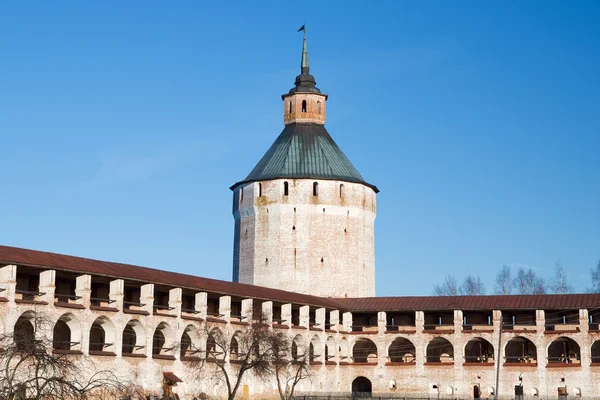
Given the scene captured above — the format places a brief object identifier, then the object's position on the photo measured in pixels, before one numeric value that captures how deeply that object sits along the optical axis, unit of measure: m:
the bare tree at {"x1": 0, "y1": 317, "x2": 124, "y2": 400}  29.80
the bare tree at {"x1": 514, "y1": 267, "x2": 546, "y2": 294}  111.60
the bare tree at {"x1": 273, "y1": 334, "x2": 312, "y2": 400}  63.94
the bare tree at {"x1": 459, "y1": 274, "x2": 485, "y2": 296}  117.69
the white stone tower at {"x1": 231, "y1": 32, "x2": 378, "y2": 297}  85.75
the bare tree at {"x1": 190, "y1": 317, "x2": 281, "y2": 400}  61.91
